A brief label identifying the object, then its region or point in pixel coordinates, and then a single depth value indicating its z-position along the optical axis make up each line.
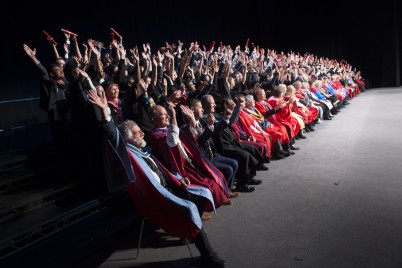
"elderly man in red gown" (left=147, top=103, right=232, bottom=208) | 2.71
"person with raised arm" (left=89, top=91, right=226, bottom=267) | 2.24
